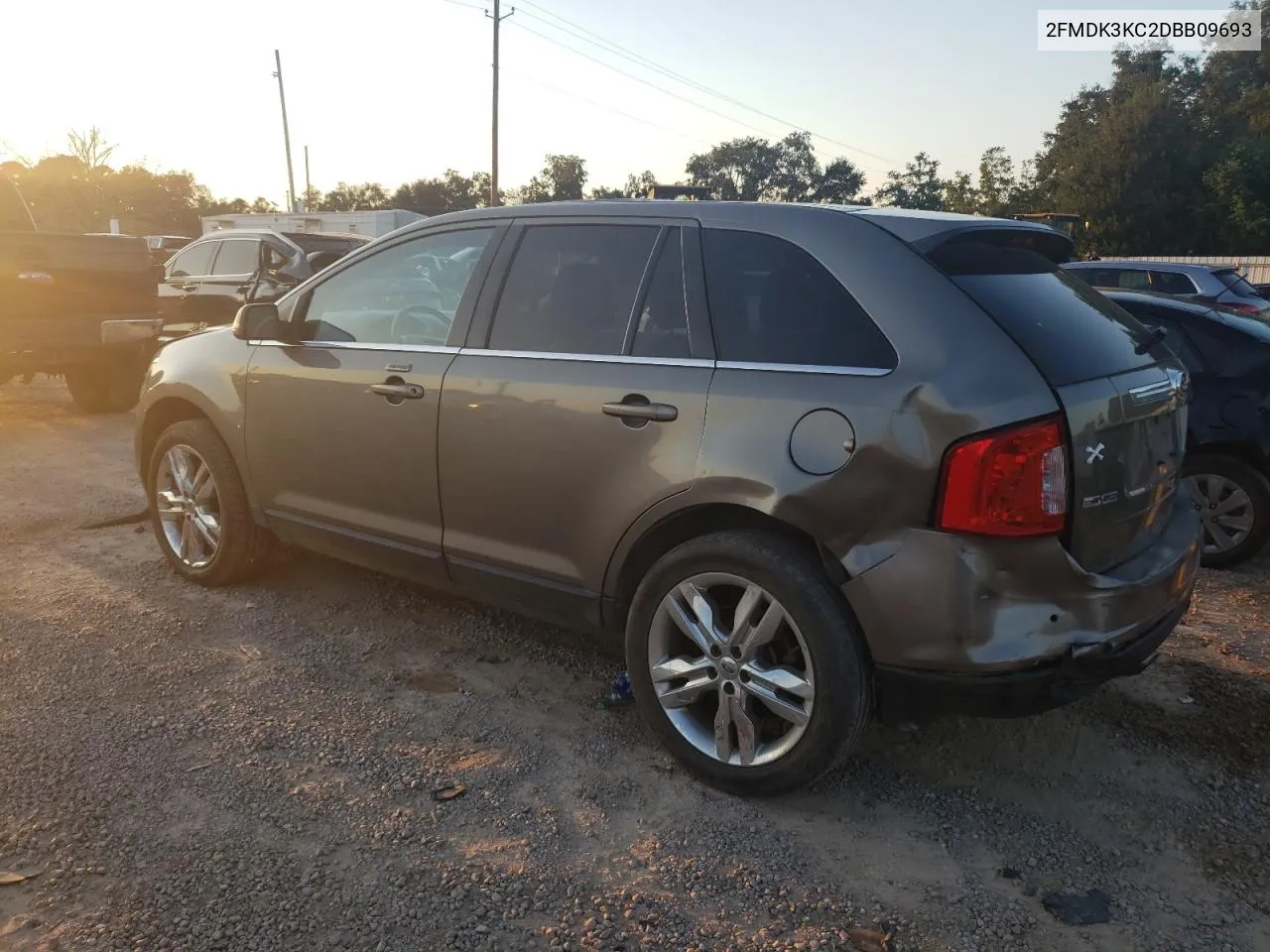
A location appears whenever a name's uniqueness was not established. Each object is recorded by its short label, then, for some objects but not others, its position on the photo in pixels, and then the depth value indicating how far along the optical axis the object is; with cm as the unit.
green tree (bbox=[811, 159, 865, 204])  5972
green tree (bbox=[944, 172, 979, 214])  4375
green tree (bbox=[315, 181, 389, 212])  6356
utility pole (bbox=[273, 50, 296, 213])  4350
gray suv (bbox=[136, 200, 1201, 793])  258
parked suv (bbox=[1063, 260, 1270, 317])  1095
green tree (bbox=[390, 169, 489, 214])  6175
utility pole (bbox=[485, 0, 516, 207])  3067
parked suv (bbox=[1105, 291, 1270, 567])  519
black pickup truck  888
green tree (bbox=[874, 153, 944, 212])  5447
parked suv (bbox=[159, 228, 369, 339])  1150
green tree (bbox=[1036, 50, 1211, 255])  3972
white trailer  2778
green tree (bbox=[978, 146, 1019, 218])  4372
